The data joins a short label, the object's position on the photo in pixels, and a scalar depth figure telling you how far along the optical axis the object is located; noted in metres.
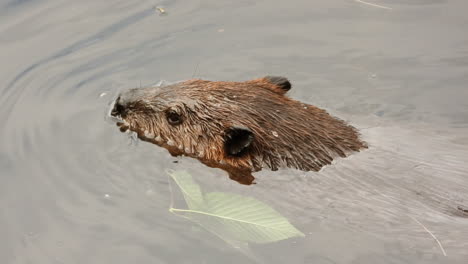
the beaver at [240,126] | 9.80
